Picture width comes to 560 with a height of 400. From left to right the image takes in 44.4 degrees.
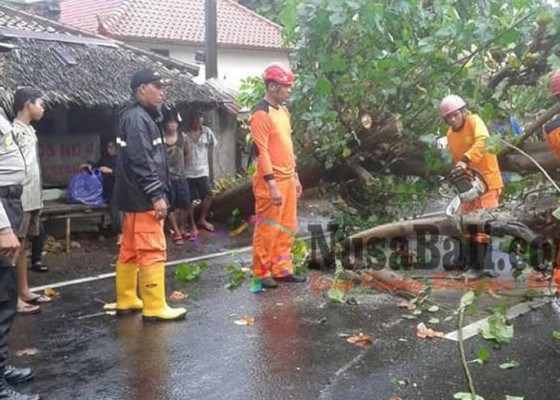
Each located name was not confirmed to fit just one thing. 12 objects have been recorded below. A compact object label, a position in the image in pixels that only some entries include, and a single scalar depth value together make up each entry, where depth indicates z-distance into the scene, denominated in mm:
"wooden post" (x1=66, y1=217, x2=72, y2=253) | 9125
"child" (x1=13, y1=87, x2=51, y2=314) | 5863
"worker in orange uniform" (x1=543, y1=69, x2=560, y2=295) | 4999
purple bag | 9578
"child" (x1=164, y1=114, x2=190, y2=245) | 9594
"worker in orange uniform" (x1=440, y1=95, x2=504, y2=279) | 6668
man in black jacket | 5363
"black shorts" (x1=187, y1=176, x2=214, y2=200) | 10344
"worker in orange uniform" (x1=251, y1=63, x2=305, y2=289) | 6375
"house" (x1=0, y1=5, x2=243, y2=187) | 9164
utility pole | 13297
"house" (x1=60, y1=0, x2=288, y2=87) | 21984
